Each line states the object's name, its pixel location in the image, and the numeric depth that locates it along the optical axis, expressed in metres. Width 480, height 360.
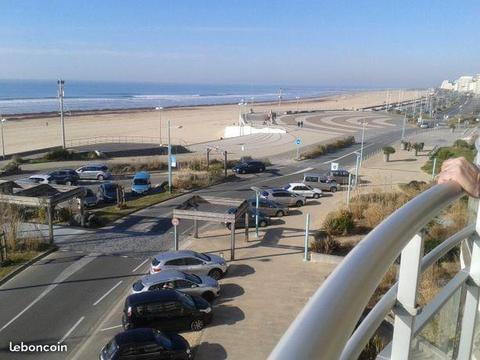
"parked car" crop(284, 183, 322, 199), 28.87
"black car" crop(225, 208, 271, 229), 22.64
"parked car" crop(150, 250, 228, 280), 15.65
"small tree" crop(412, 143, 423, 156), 47.46
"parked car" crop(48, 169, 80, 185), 31.08
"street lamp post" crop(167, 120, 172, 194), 28.70
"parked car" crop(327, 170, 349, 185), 33.47
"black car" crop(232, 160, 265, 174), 37.10
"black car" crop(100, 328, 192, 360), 10.11
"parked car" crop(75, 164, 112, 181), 33.72
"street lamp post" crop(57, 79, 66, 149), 42.12
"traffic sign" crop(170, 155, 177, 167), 29.12
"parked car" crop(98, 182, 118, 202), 27.15
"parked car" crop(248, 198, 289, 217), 24.72
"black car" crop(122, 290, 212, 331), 11.95
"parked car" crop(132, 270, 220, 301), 13.84
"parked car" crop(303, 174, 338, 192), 31.67
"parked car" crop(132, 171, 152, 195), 29.56
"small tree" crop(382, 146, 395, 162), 44.16
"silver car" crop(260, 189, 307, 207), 26.82
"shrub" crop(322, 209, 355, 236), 20.75
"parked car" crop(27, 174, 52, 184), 30.18
